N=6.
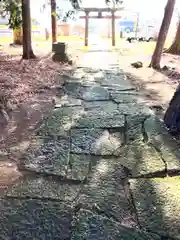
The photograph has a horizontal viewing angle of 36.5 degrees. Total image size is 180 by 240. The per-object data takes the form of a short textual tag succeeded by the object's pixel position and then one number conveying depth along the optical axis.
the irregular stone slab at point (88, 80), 6.63
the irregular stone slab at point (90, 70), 8.35
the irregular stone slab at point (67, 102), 4.86
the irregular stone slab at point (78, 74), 7.41
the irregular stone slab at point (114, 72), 7.94
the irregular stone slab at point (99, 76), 7.02
